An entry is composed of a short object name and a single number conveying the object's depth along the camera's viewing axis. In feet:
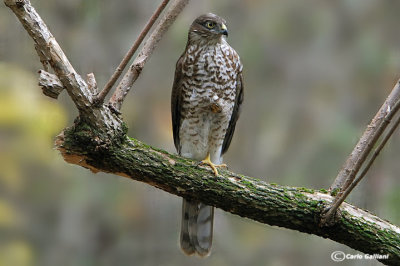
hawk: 26.89
